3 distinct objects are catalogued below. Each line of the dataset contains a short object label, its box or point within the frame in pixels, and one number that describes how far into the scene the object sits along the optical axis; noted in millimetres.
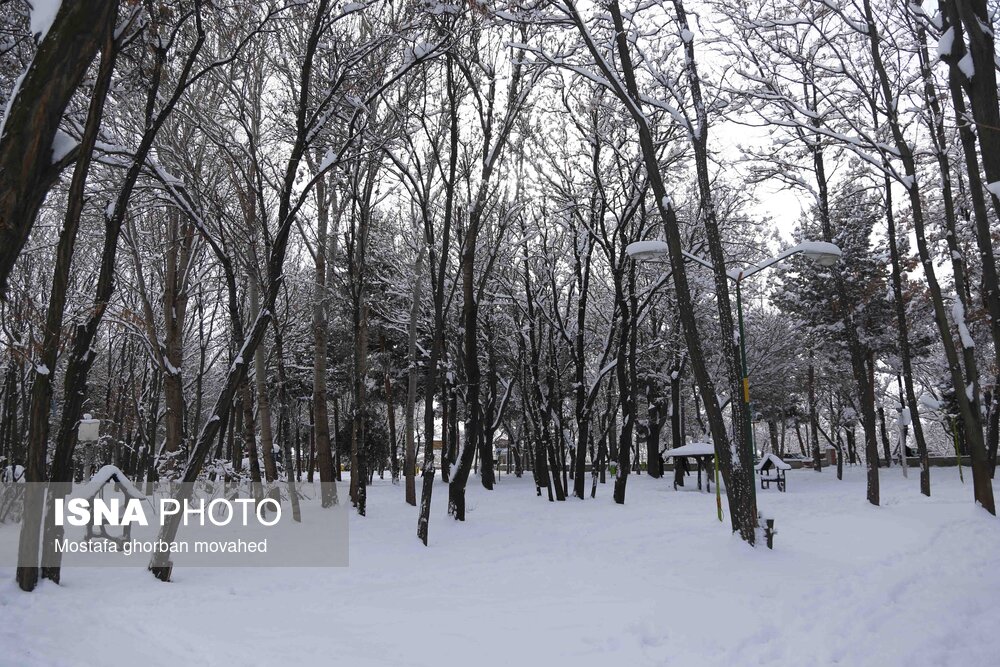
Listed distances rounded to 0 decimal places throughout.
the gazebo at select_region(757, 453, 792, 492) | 26938
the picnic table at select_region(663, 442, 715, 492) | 26812
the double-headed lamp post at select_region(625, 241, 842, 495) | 10945
